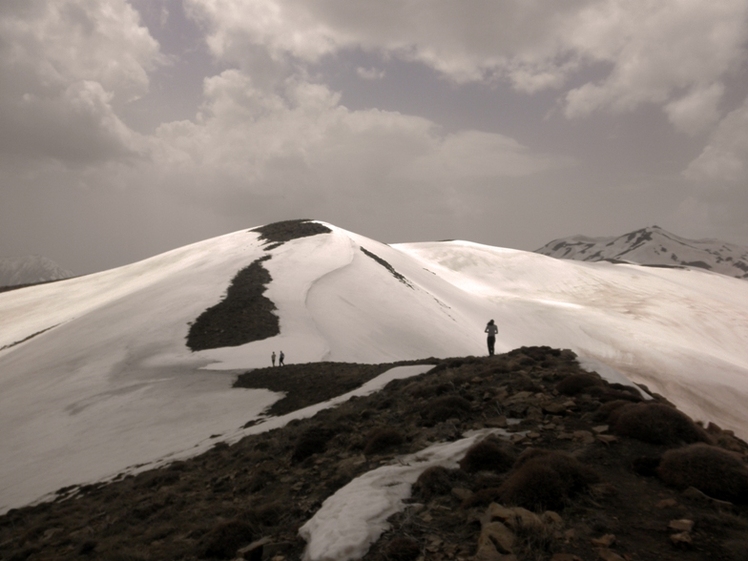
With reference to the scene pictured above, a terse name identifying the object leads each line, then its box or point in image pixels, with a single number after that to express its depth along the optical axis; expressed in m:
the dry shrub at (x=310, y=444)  13.05
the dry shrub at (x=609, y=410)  10.20
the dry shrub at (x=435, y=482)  8.49
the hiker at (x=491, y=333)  25.69
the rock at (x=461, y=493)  8.03
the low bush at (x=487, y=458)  8.92
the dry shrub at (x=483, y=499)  7.61
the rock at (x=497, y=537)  6.18
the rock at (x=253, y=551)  7.96
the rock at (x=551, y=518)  6.62
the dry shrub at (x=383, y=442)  11.71
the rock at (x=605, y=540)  6.09
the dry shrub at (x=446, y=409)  12.76
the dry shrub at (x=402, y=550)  6.58
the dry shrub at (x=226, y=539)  8.59
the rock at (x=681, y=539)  6.02
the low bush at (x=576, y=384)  12.48
